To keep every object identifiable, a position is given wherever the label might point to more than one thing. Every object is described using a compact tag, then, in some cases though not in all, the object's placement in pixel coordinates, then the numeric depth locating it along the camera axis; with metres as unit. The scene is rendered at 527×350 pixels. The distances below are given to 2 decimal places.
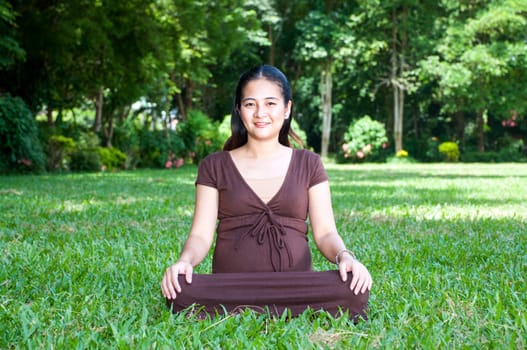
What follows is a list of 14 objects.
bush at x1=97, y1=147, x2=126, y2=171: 19.20
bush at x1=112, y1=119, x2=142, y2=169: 21.34
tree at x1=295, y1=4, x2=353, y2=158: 28.48
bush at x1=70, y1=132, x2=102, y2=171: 18.45
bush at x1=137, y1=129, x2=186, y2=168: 22.34
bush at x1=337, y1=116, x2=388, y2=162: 29.22
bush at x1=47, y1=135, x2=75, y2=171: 17.88
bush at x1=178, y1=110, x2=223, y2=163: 24.28
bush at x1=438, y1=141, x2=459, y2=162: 30.00
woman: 2.72
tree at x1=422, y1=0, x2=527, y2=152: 24.23
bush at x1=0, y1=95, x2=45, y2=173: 15.45
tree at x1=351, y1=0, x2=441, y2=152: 28.44
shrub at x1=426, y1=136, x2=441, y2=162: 30.59
